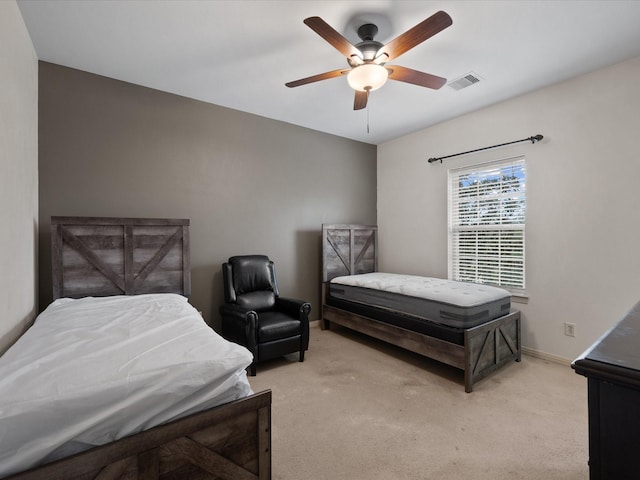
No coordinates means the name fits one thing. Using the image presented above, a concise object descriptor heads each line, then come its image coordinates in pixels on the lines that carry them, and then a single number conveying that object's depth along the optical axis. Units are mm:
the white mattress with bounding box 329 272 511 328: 2705
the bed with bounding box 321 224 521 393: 2658
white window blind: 3514
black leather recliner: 2941
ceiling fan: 1930
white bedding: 899
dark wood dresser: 686
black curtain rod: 3256
